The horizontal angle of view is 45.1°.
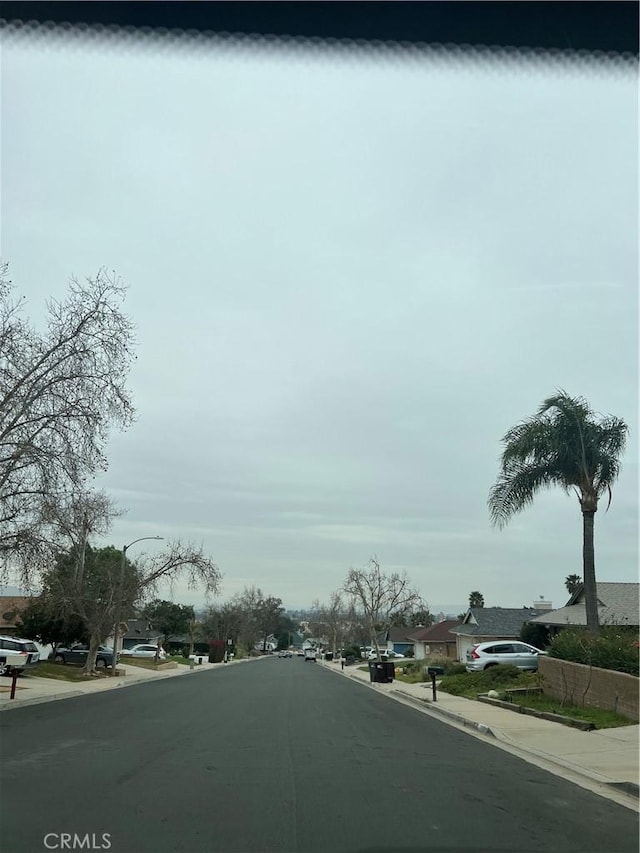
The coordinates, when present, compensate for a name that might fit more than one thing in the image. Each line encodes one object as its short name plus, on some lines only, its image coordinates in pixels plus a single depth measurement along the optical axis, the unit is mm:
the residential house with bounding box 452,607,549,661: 49875
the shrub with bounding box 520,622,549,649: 39094
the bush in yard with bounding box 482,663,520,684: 27547
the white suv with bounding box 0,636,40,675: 38062
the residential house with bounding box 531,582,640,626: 34812
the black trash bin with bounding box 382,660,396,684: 38250
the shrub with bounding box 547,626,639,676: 18266
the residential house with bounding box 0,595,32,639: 52156
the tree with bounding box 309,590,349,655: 124025
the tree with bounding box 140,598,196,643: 88375
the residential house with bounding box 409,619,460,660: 68500
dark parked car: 51531
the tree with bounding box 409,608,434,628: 120562
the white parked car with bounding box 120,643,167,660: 70812
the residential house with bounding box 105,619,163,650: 92125
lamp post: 40438
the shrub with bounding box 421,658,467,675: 35500
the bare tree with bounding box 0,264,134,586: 22969
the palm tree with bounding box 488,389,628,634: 24062
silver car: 31766
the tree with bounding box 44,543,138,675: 38594
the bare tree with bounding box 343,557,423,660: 66162
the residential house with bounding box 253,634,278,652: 164875
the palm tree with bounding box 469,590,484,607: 96200
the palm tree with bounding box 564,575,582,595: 80188
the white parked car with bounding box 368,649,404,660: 78894
